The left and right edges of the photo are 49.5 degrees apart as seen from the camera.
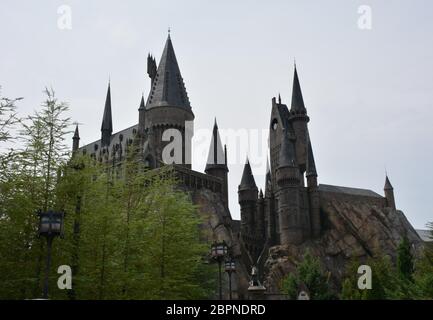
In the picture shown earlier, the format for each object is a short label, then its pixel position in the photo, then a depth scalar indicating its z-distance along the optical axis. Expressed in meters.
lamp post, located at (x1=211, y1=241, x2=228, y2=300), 23.11
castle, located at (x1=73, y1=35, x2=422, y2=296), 73.50
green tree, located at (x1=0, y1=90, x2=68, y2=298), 17.14
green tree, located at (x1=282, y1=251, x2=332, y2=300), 56.33
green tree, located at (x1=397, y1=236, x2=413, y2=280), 49.36
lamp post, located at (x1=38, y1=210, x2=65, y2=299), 14.17
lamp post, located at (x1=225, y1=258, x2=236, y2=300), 26.07
